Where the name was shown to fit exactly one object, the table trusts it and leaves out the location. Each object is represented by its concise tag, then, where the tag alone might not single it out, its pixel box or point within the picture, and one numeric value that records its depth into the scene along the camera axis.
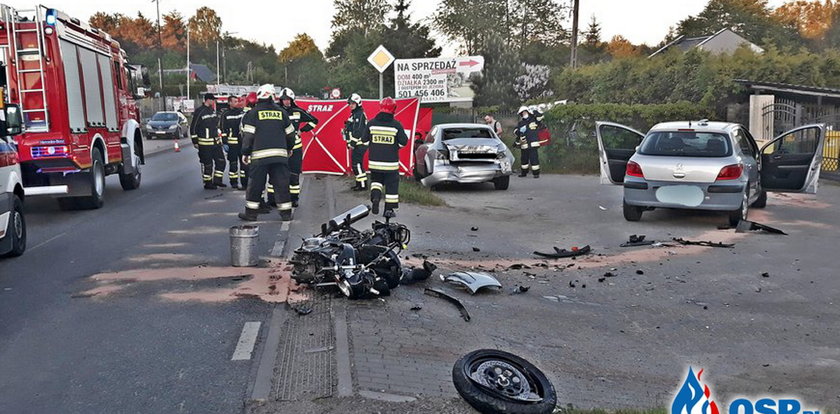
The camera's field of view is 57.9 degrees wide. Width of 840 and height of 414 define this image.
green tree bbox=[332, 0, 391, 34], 91.31
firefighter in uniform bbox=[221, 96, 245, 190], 14.73
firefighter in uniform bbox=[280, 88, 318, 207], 12.71
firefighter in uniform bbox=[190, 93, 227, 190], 15.27
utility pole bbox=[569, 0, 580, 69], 35.09
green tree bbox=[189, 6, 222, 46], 123.12
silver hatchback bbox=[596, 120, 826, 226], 10.80
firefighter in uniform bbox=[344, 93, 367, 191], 14.63
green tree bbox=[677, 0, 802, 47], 75.69
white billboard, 24.30
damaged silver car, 15.25
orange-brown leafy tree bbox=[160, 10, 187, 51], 111.67
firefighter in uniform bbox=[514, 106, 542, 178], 18.14
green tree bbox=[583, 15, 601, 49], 87.12
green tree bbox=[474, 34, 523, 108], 42.62
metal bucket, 8.07
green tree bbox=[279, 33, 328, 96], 92.75
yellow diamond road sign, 16.38
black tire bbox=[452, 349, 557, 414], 4.23
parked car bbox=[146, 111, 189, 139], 38.09
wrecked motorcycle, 6.55
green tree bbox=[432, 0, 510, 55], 67.44
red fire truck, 11.59
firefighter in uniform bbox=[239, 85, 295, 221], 10.55
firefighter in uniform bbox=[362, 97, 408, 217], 11.34
